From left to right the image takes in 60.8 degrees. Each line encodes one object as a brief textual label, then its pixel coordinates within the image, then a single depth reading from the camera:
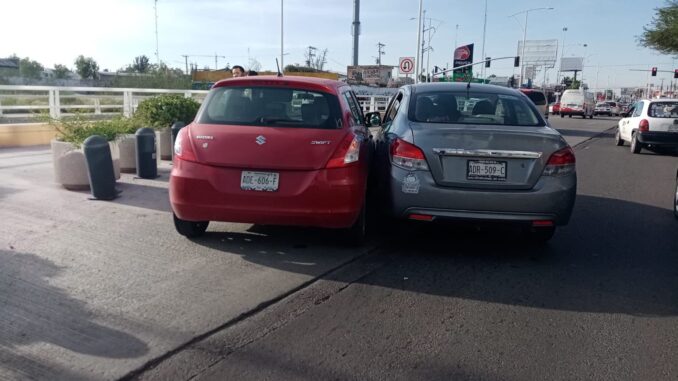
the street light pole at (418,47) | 37.70
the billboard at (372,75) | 57.50
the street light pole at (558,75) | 102.62
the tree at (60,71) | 71.72
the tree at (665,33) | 26.05
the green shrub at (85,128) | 8.16
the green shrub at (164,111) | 10.73
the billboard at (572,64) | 100.69
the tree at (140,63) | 81.51
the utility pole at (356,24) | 40.88
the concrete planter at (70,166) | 7.88
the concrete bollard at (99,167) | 7.15
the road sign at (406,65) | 28.33
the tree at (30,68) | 63.95
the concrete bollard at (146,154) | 8.65
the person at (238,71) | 11.62
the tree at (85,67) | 75.06
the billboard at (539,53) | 81.25
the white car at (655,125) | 16.19
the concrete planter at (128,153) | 9.30
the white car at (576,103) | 45.91
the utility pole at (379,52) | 103.06
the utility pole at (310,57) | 101.70
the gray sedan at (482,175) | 5.43
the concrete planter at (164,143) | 10.98
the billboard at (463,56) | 60.24
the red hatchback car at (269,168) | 5.21
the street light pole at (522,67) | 75.56
